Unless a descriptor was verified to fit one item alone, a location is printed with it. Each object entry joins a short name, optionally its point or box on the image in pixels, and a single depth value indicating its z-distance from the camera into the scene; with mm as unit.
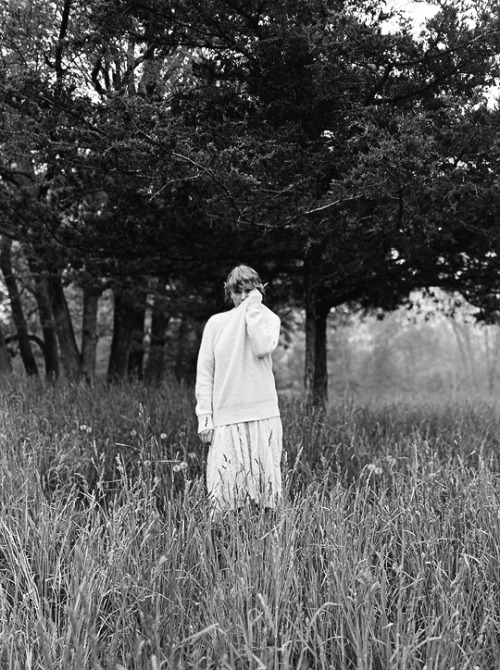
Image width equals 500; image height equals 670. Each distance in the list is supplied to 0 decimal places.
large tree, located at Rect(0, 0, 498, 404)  4453
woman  3543
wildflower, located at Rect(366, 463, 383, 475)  3305
